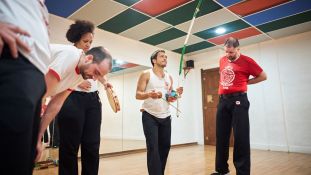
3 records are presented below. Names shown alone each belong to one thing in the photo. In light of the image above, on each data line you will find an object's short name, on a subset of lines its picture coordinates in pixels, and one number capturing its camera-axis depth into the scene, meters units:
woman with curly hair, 1.50
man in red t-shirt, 2.26
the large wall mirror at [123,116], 4.54
